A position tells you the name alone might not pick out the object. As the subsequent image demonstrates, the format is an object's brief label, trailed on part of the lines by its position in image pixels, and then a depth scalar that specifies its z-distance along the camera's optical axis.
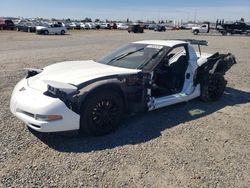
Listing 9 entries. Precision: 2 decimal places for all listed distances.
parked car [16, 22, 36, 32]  28.61
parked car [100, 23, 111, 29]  45.98
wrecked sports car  2.76
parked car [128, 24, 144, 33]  34.51
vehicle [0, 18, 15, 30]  30.91
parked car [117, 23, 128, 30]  46.67
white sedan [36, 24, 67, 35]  25.69
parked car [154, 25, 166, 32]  42.14
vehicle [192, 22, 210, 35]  33.41
